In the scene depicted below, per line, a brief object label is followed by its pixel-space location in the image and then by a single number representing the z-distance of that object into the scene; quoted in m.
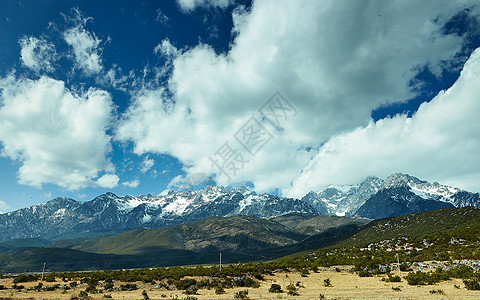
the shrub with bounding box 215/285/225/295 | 38.96
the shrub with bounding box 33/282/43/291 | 47.47
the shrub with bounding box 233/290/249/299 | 33.75
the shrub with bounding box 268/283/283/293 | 38.51
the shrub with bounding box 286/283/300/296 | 36.17
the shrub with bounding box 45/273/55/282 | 59.84
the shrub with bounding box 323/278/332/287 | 43.58
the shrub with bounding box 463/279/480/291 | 34.51
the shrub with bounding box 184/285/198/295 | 38.76
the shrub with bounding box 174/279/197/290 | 44.28
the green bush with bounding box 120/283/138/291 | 44.48
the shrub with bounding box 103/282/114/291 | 44.72
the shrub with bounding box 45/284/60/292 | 46.54
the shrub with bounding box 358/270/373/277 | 50.47
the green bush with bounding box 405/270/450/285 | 40.48
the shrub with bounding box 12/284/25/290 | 49.33
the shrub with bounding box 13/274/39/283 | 58.97
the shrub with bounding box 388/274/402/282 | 43.31
